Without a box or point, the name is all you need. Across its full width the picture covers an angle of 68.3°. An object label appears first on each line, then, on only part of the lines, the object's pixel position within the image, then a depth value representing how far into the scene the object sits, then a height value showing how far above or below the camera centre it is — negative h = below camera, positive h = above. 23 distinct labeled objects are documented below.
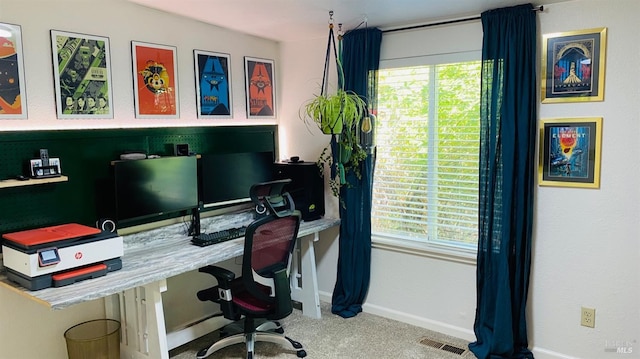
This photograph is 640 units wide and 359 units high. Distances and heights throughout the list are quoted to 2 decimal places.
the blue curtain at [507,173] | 2.96 -0.24
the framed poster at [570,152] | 2.82 -0.10
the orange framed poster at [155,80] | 3.09 +0.41
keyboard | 3.10 -0.65
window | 3.33 -0.13
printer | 2.26 -0.56
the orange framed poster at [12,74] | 2.48 +0.37
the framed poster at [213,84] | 3.49 +0.43
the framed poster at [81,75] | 2.71 +0.40
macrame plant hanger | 3.51 +0.43
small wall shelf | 2.44 -0.20
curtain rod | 2.90 +0.80
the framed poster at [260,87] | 3.90 +0.45
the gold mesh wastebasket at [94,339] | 2.78 -1.19
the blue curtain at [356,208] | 3.61 -0.55
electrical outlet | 2.91 -1.12
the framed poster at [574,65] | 2.76 +0.42
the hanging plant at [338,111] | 3.42 +0.20
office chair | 2.85 -0.85
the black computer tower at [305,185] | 3.78 -0.37
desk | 2.29 -0.71
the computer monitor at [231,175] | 3.39 -0.26
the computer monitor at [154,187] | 2.79 -0.29
